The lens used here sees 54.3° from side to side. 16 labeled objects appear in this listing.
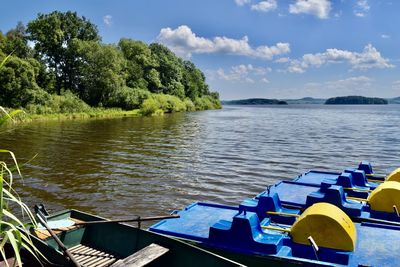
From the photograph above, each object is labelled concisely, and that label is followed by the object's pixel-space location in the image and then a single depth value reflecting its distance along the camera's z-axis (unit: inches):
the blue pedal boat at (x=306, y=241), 294.5
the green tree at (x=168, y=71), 4008.4
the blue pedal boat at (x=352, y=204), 378.0
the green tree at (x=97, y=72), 2709.2
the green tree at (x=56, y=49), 2760.8
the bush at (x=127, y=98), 2780.5
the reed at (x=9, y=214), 149.6
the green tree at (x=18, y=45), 2385.6
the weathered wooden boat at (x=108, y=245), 275.0
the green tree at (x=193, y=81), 4596.5
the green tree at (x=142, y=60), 3617.1
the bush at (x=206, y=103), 4535.7
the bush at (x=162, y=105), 2822.3
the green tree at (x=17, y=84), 1893.5
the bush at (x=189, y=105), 3966.5
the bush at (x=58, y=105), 2041.1
